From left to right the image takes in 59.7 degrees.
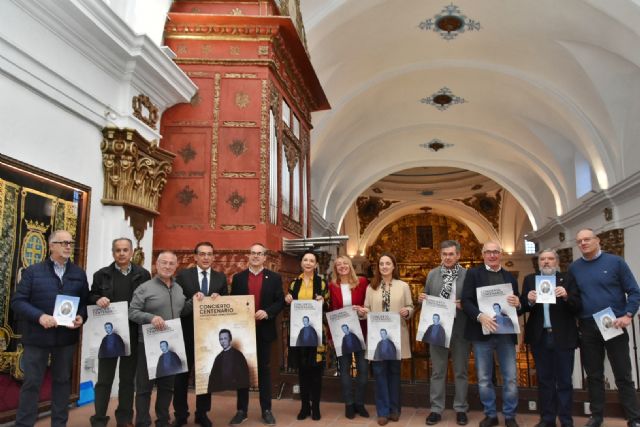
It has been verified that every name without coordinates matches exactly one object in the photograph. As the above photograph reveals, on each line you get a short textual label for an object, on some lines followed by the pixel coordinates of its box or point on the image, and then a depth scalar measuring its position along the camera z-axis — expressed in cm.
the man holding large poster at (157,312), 433
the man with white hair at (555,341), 454
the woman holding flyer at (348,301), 512
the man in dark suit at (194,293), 468
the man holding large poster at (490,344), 471
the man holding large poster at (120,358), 448
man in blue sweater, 449
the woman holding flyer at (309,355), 502
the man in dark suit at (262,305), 493
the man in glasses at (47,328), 397
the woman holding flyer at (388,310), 497
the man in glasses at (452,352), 496
